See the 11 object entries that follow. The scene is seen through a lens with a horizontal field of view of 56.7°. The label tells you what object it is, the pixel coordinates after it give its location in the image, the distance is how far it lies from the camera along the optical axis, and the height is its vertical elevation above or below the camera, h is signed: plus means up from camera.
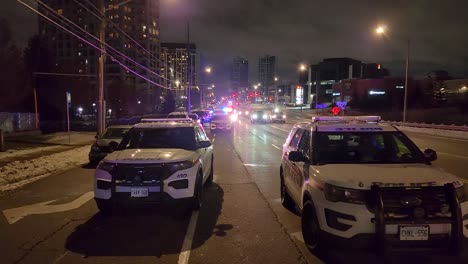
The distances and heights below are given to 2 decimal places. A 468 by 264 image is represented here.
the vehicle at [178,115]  28.00 -0.80
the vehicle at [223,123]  37.00 -1.71
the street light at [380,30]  32.36 +5.62
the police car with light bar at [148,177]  7.11 -1.26
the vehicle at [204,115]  39.66 -1.17
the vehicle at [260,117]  51.38 -1.58
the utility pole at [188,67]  53.80 +5.79
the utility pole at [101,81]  20.31 +0.97
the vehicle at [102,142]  15.50 -1.44
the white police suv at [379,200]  4.76 -1.10
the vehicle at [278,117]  53.81 -1.64
